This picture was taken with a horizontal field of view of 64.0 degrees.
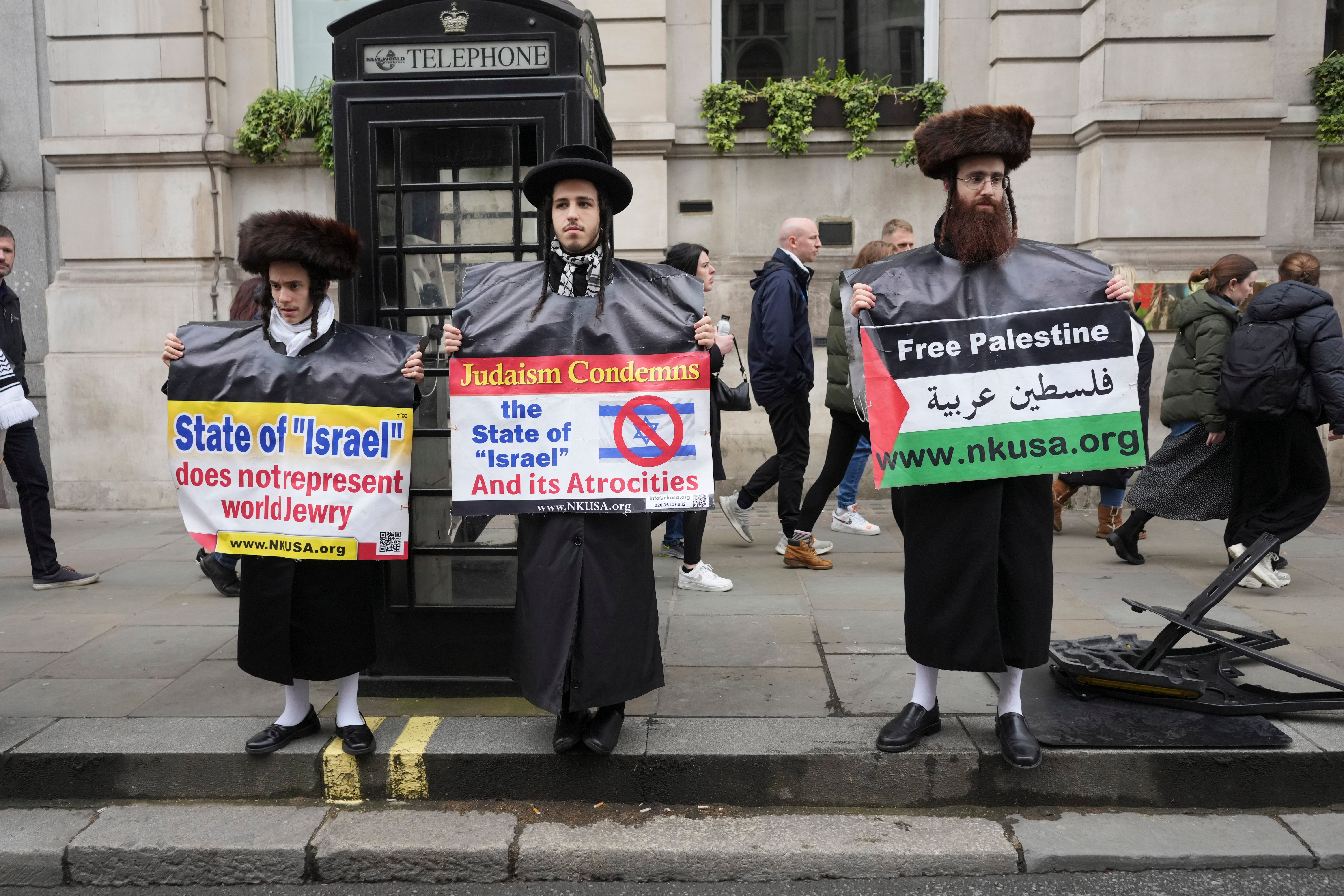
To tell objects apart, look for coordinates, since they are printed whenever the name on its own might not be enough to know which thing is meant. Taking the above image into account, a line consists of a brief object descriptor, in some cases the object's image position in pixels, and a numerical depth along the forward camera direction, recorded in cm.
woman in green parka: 621
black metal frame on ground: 389
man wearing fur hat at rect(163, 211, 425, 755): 372
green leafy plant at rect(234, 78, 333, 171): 887
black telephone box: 407
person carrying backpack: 564
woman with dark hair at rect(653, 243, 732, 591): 581
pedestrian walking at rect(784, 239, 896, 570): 647
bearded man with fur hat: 362
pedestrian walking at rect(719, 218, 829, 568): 632
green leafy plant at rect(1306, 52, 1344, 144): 848
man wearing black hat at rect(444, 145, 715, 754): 366
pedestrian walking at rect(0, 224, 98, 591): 630
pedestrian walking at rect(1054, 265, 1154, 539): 644
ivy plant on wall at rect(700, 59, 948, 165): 876
